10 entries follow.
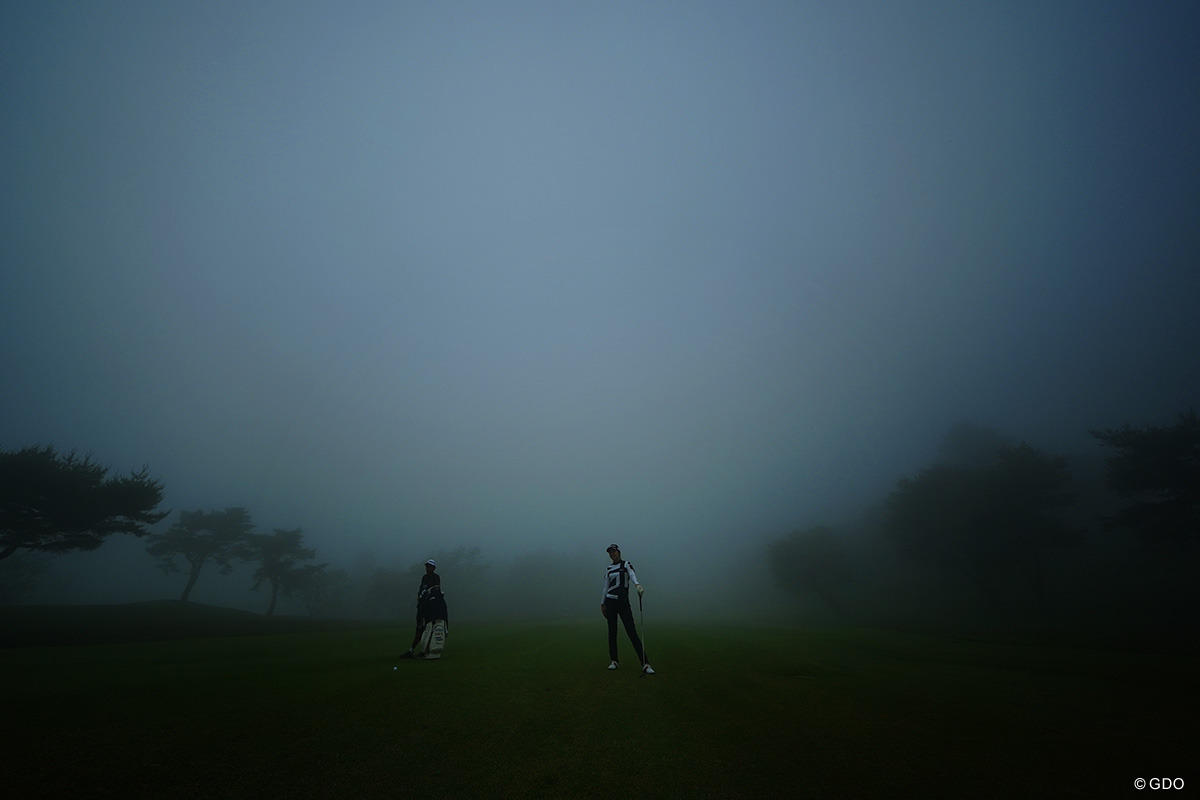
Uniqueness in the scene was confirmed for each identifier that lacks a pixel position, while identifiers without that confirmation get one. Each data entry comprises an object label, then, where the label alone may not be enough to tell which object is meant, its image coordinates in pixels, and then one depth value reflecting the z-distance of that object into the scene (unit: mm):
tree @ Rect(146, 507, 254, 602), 64312
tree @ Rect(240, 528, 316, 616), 68438
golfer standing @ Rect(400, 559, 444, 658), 14500
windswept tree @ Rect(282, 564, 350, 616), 74375
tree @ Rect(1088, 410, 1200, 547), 33781
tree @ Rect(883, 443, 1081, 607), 43125
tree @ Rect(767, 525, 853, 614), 62406
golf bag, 14195
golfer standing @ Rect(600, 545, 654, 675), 12281
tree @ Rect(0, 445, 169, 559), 33312
